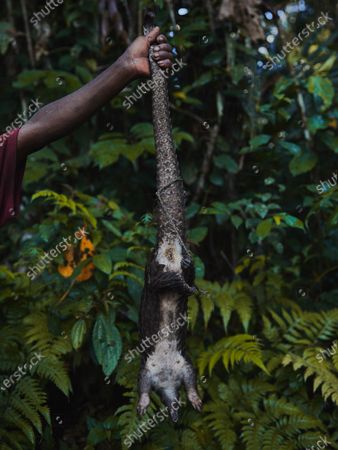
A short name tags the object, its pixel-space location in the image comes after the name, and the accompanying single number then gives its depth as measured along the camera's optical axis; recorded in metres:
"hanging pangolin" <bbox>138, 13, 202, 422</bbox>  1.77
